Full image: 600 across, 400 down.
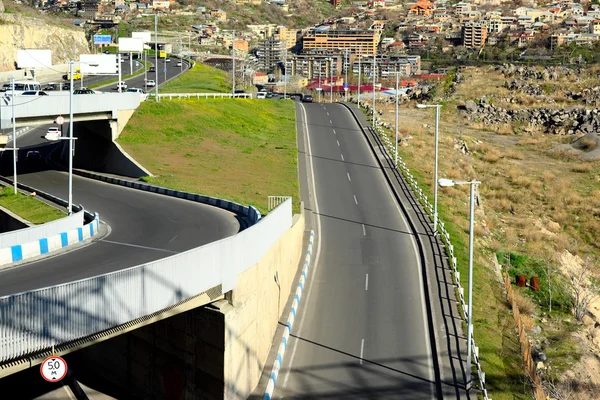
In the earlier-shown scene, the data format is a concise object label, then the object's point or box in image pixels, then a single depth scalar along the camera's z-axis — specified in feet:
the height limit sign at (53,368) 58.18
